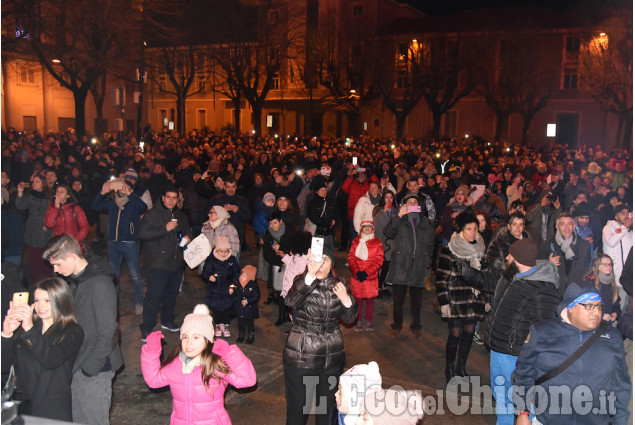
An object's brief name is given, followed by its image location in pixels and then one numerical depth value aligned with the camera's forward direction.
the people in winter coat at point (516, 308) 4.89
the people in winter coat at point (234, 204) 10.05
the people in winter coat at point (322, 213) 9.80
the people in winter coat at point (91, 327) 4.27
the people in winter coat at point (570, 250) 7.70
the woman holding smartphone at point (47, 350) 3.91
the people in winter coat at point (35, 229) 8.23
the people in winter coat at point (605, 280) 6.62
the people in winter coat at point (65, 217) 8.09
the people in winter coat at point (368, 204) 10.00
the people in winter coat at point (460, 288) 6.08
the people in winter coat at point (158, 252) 7.32
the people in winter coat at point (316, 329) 4.49
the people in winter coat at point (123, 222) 8.09
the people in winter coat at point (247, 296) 7.31
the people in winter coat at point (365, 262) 7.73
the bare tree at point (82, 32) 23.34
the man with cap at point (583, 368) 3.81
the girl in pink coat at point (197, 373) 3.86
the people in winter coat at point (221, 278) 7.34
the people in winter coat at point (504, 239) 6.65
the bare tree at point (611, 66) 34.80
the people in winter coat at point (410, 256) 7.59
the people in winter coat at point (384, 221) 9.41
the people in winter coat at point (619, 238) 7.80
